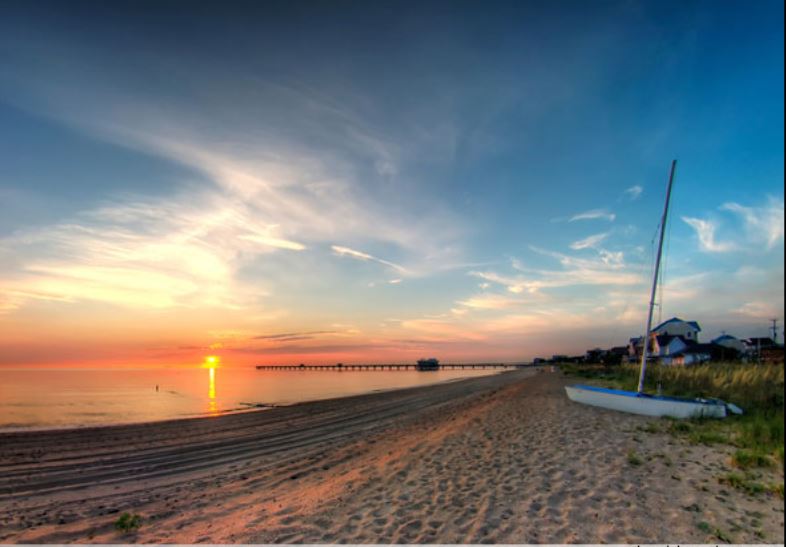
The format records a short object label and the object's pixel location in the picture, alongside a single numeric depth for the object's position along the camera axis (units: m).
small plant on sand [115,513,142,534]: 7.30
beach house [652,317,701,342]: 75.44
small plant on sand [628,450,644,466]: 9.52
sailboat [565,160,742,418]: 14.92
